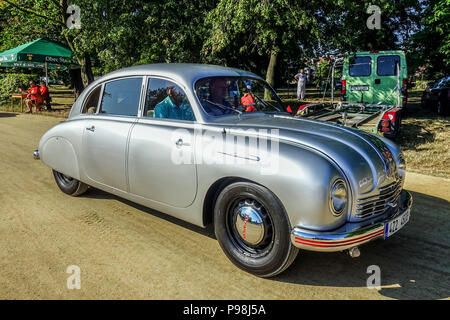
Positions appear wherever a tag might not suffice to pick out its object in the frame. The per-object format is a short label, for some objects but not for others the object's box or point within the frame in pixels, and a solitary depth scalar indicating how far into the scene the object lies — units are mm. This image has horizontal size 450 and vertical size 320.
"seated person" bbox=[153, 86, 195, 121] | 3525
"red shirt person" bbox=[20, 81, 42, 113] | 16297
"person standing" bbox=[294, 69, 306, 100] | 18844
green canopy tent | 14055
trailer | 6836
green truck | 10757
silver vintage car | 2648
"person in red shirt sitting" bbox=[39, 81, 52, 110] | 16494
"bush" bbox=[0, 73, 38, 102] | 19391
